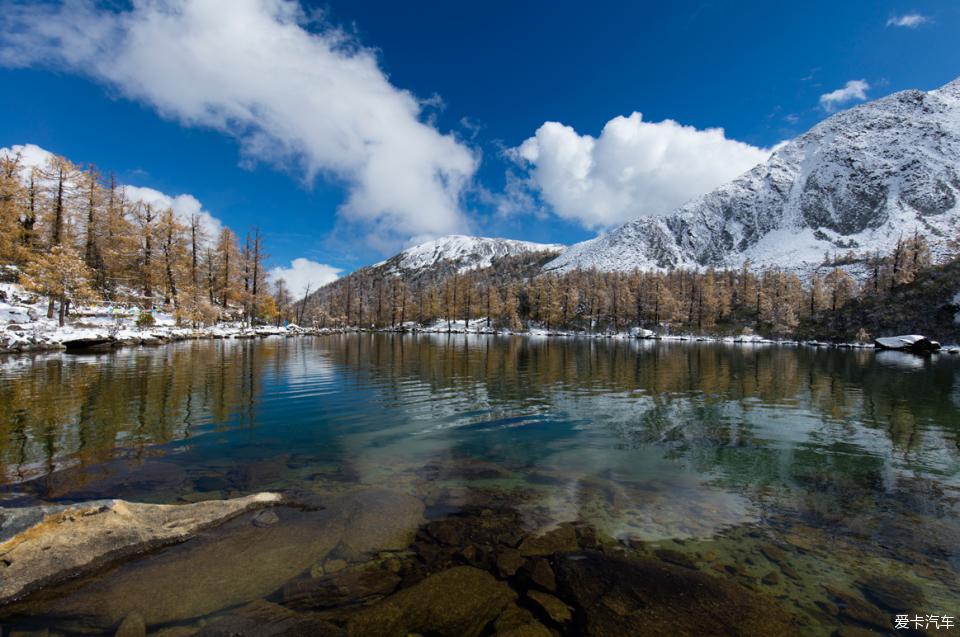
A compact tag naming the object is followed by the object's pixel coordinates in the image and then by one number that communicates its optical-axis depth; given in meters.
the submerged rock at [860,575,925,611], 6.18
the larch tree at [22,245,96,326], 43.41
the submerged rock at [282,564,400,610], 5.84
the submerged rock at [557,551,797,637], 5.46
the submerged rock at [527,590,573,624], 5.61
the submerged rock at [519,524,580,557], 7.47
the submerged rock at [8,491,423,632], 5.47
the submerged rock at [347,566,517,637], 5.31
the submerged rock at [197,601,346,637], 5.08
